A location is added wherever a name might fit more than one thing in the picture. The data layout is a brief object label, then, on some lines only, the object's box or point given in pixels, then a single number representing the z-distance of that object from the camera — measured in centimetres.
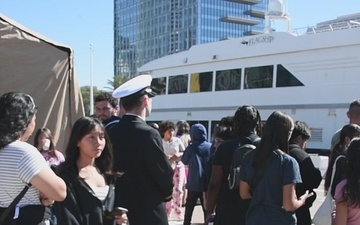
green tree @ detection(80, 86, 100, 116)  7707
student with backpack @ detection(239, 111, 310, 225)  362
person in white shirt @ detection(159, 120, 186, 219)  850
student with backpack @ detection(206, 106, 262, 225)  436
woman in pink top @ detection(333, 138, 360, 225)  320
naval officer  360
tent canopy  506
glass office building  9225
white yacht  2022
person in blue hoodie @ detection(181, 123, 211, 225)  789
